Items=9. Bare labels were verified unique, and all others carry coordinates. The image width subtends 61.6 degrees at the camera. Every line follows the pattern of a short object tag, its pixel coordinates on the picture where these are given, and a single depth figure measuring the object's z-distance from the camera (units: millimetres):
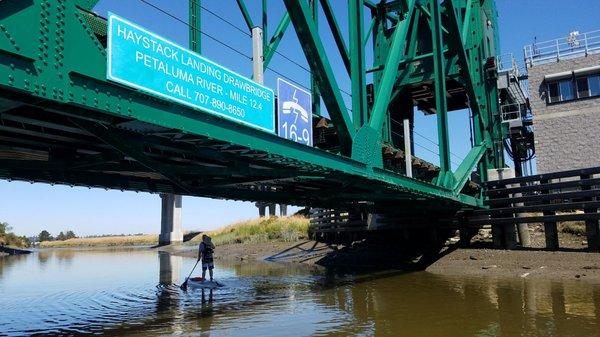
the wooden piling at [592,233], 20609
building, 31078
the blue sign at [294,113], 10888
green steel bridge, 6203
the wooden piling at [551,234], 22156
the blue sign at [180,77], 6954
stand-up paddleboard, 17766
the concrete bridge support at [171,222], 70562
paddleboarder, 18328
